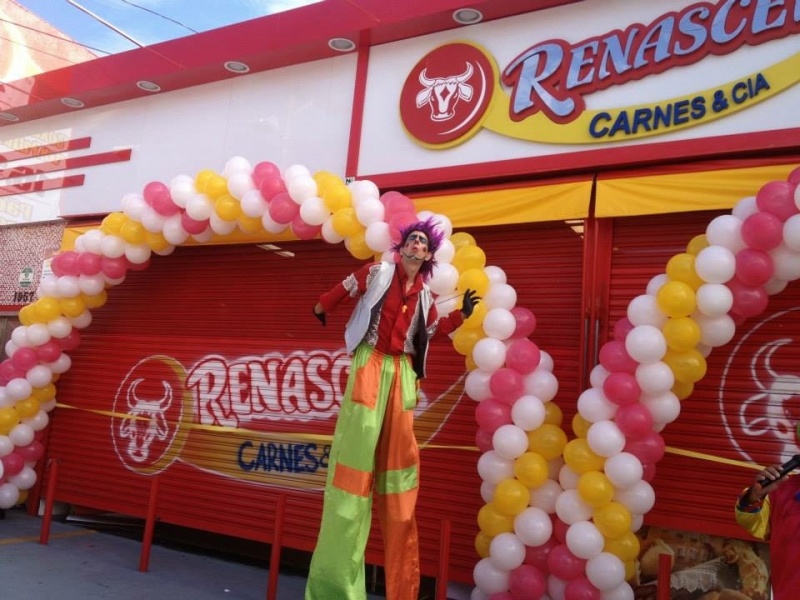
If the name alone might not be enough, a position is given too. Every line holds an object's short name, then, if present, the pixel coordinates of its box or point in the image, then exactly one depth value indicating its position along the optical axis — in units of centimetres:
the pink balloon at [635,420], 380
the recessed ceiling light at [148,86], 745
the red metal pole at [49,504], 545
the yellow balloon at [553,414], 432
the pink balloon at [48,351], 632
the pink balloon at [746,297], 382
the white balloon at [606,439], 382
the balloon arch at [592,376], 378
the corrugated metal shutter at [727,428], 430
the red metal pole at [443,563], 394
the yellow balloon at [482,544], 425
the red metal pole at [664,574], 345
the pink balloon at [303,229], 496
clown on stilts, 346
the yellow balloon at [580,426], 412
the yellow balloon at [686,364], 384
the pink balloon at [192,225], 554
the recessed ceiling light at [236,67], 683
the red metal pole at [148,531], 511
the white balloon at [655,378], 377
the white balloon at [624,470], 378
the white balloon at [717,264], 374
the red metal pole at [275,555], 443
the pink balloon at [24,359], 627
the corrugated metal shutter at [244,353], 509
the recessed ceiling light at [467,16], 563
